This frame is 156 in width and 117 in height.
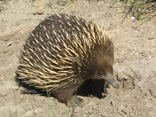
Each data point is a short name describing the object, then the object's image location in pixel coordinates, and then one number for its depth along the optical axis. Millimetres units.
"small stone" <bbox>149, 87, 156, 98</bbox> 3605
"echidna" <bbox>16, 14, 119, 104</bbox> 3361
